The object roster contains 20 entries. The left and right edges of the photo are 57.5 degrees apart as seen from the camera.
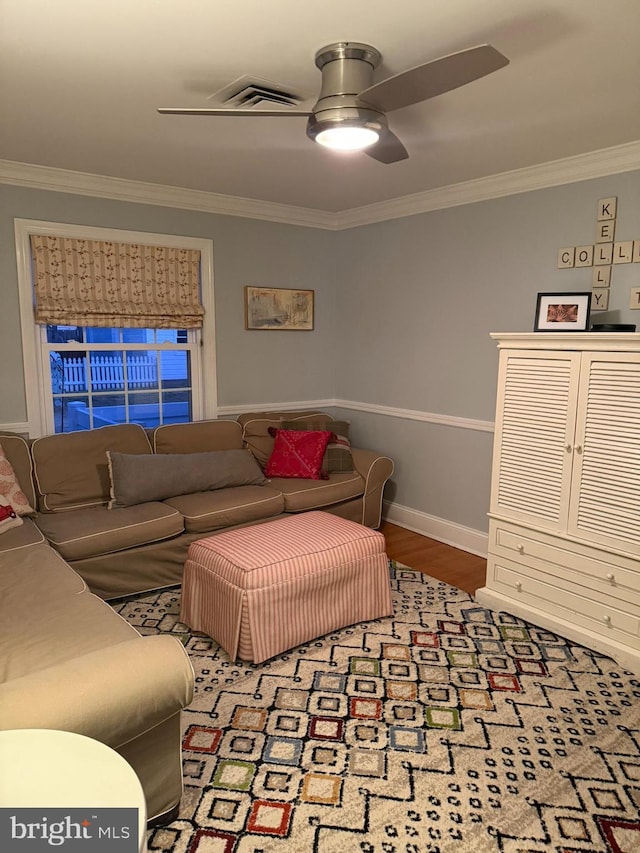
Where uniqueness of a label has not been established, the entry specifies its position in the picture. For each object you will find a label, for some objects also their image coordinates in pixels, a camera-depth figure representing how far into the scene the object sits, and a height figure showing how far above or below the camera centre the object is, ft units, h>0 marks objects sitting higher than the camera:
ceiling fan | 5.89 +2.55
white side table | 3.64 -2.89
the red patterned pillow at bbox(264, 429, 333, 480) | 13.70 -2.80
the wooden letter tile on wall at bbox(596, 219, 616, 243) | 10.57 +1.95
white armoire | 8.85 -2.45
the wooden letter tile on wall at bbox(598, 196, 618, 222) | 10.52 +2.36
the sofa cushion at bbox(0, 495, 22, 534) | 10.01 -3.20
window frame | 11.99 +0.94
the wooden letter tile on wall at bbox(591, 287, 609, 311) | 10.68 +0.73
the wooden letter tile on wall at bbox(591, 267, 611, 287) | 10.65 +1.14
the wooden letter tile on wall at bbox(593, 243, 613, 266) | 10.61 +1.54
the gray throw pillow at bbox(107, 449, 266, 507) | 11.57 -2.90
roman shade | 12.23 +1.10
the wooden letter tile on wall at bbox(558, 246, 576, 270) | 11.19 +1.56
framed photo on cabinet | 10.80 +0.50
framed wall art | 15.23 +0.71
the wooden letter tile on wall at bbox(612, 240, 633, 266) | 10.32 +1.53
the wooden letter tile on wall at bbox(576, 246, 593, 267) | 10.90 +1.54
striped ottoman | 8.69 -3.87
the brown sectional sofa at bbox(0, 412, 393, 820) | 5.17 -3.37
